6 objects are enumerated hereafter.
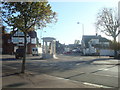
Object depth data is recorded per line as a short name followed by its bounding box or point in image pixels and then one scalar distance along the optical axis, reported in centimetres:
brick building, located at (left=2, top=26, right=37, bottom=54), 3243
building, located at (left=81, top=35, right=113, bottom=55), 3412
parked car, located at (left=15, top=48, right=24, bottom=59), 1775
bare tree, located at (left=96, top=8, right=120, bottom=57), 2413
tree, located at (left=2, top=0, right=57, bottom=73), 608
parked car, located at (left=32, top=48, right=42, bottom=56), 2814
